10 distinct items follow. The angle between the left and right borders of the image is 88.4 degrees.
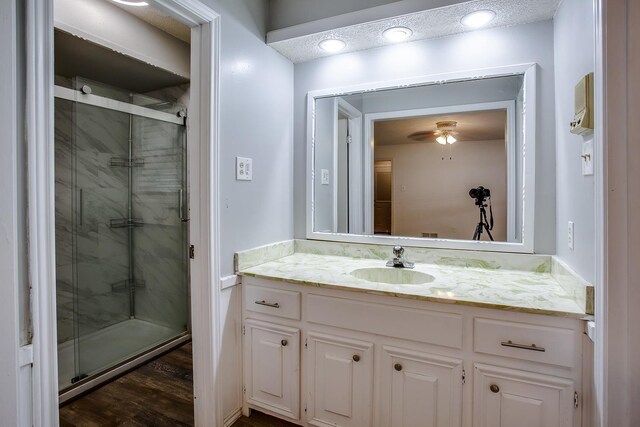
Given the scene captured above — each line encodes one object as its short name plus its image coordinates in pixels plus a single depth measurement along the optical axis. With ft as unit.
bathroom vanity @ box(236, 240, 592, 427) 3.76
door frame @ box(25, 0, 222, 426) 2.98
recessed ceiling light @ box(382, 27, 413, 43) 5.62
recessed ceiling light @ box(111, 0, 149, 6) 6.22
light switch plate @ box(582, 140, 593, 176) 3.56
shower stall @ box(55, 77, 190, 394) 7.77
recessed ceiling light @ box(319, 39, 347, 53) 6.09
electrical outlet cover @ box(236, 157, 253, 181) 5.49
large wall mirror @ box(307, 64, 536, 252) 5.53
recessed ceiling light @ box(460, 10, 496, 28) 5.08
